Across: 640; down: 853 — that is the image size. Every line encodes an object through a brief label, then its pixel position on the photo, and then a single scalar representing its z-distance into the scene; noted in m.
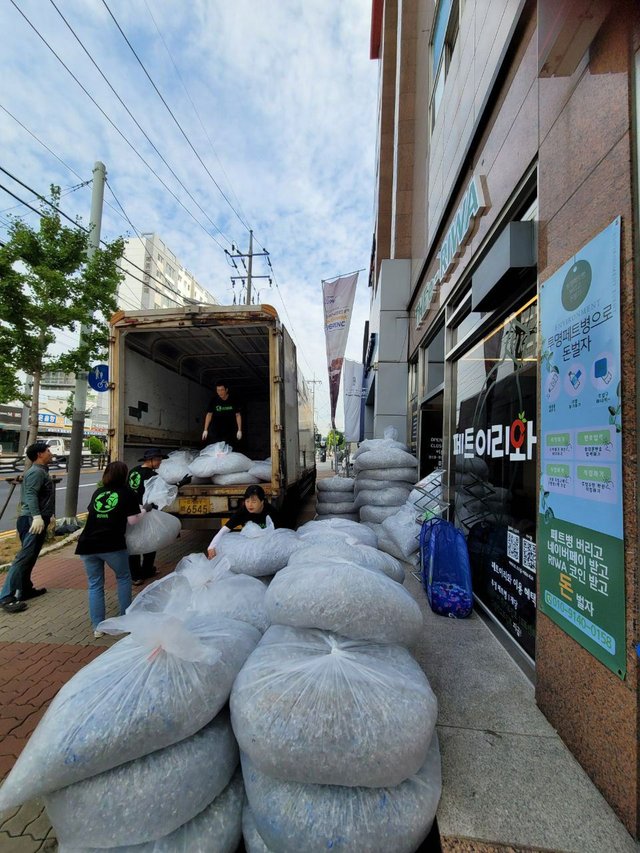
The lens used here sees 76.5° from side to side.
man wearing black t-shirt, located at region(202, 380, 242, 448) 6.20
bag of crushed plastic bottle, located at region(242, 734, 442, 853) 1.30
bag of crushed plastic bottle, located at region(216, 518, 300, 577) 2.85
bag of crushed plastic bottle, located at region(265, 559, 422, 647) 1.76
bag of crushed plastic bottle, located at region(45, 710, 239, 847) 1.32
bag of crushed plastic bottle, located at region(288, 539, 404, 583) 2.28
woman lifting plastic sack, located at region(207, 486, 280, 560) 3.71
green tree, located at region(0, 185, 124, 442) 6.52
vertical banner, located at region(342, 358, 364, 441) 12.99
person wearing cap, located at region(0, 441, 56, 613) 4.12
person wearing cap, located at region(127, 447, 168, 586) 4.51
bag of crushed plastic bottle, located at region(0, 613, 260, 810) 1.32
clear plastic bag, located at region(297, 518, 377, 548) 2.99
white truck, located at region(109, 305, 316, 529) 4.88
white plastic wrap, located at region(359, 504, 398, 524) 5.41
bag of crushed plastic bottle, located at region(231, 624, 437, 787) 1.33
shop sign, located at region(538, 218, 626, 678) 1.58
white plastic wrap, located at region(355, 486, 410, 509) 5.51
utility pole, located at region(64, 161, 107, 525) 7.40
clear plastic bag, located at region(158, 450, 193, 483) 4.92
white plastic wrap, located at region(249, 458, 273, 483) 5.06
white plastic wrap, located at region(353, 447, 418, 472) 5.72
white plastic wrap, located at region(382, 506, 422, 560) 4.46
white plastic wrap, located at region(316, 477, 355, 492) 6.75
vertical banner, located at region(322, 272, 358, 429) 11.84
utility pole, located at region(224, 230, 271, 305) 25.66
